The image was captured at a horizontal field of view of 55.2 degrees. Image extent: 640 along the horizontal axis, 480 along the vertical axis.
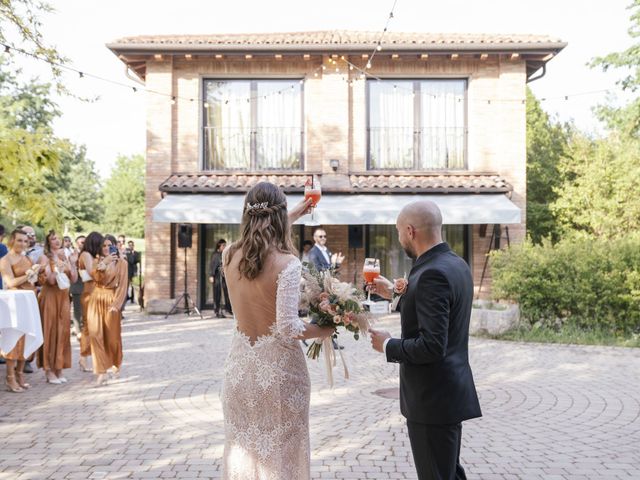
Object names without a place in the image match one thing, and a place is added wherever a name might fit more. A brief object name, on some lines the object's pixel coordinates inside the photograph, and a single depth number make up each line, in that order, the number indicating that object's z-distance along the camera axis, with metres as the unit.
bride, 3.21
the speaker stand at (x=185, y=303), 16.31
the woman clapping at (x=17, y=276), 7.82
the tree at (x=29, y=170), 6.15
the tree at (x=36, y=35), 7.77
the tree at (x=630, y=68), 19.64
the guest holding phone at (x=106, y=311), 8.19
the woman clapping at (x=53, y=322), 8.31
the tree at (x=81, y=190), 35.41
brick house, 16.55
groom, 3.04
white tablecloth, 7.13
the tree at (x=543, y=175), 20.95
